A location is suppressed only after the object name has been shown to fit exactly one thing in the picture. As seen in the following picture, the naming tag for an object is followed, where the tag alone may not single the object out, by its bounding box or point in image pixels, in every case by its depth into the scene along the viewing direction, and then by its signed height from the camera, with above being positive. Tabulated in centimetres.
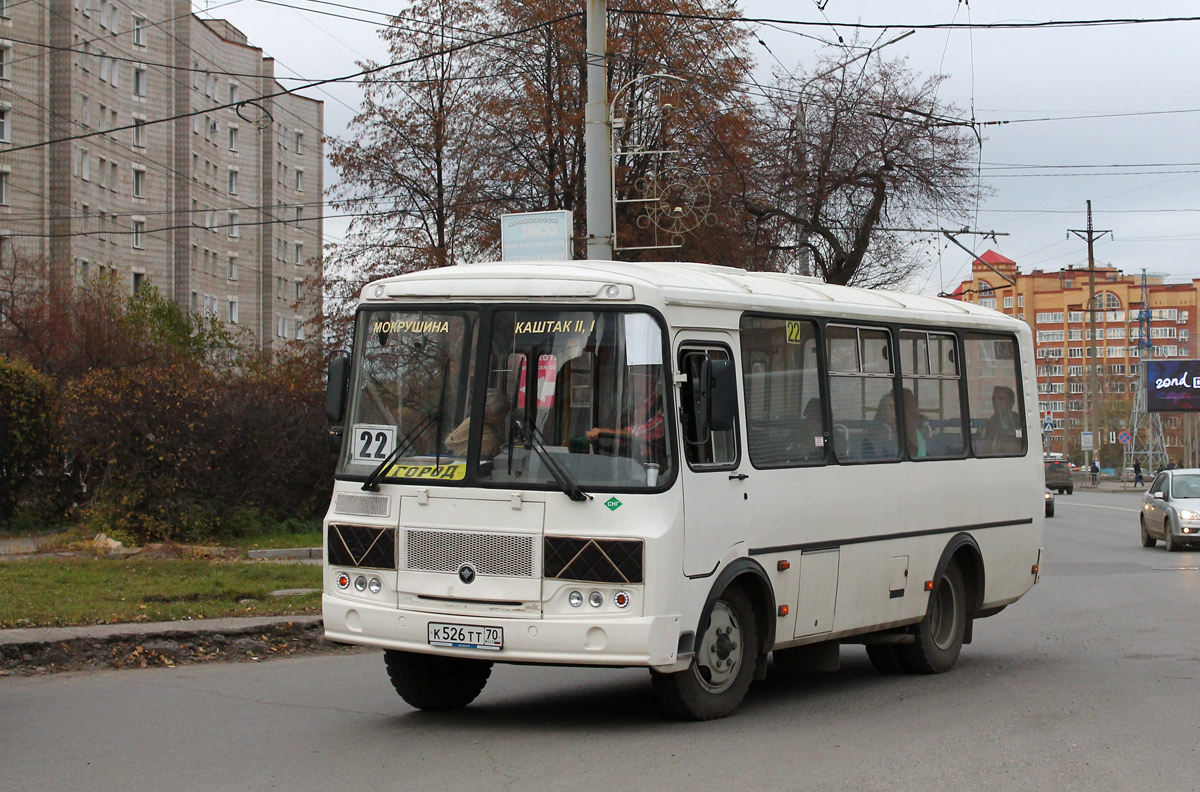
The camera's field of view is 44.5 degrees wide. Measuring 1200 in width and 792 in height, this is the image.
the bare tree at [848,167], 3344 +667
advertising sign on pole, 1956 +302
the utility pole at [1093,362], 7650 +465
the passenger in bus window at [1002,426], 1202 +22
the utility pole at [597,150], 1872 +397
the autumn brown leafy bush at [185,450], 2033 +18
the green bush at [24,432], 2259 +52
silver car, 2614 -107
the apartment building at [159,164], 5769 +1438
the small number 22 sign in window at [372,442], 867 +11
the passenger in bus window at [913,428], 1083 +19
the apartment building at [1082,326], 15412 +1371
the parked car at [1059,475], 6669 -106
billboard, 8362 +373
